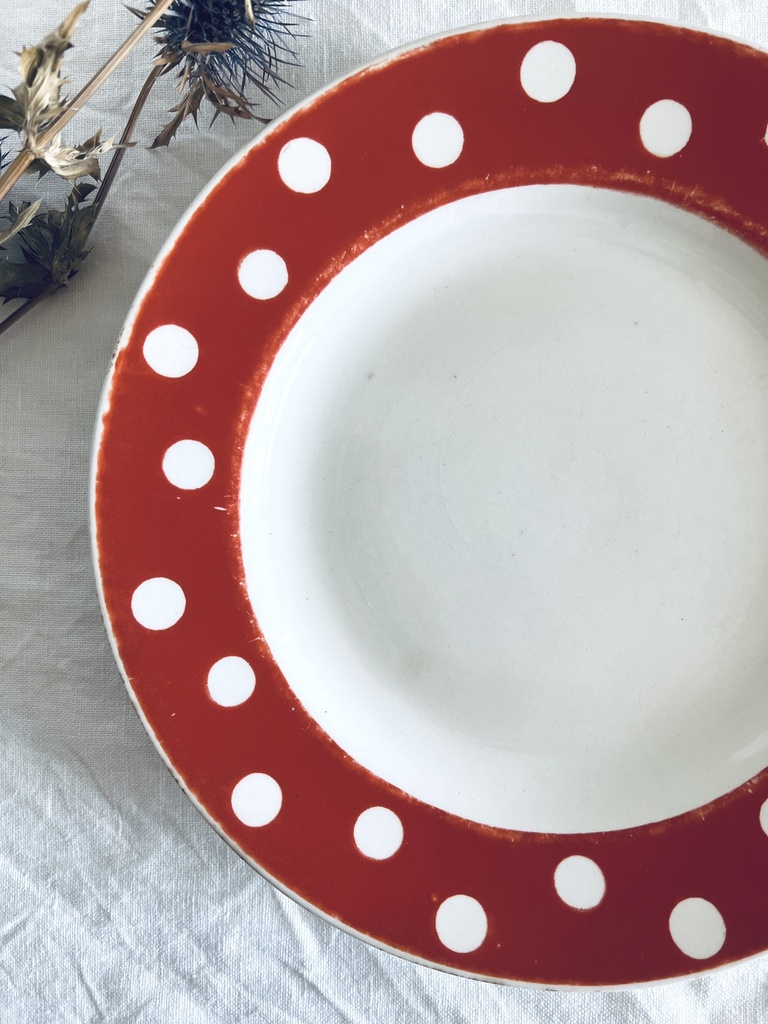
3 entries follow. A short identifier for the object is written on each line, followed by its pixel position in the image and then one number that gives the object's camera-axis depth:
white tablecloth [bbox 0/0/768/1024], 0.45
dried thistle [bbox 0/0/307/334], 0.33
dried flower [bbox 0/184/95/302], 0.43
